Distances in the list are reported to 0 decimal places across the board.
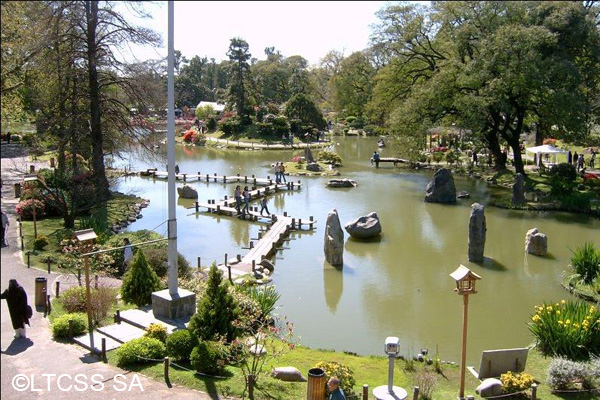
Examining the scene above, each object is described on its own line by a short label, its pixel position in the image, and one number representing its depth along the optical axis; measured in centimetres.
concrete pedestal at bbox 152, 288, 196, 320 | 1353
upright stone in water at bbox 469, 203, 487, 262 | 2091
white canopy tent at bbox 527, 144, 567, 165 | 3644
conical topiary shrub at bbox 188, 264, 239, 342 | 1209
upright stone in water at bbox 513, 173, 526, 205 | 3005
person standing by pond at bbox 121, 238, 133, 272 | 1768
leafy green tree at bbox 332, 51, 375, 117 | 7825
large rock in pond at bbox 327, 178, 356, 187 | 3650
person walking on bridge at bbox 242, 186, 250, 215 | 2819
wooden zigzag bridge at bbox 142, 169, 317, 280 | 2016
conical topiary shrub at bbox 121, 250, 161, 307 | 1484
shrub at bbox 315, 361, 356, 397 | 1048
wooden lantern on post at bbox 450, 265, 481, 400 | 1087
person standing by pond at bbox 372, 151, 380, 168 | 4575
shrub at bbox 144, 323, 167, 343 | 1229
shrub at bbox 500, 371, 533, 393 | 1089
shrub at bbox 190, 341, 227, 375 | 1102
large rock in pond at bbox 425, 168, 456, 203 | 3170
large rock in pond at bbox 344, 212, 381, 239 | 2422
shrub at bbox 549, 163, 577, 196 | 3086
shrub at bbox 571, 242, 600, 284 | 1795
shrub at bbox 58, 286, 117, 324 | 1355
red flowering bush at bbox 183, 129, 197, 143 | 6575
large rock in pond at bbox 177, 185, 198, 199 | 3338
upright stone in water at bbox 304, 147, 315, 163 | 4459
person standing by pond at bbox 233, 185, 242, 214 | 2870
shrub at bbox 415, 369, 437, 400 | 1060
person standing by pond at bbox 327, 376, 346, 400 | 899
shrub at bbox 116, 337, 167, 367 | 1130
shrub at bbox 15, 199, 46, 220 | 2388
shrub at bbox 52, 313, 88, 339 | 1252
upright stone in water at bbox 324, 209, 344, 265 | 2038
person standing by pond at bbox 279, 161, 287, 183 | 3666
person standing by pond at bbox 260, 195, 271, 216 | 2825
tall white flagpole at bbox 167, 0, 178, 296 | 1286
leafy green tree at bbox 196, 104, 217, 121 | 7784
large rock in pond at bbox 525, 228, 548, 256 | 2195
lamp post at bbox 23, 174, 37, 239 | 1946
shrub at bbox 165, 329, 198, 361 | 1155
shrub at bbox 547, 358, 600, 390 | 1119
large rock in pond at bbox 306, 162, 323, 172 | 4222
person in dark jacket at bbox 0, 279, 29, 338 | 1073
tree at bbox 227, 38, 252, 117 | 7000
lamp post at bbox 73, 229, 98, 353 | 1220
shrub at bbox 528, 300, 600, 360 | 1275
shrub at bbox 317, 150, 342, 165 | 4576
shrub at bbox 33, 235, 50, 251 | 1955
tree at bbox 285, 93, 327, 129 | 6750
